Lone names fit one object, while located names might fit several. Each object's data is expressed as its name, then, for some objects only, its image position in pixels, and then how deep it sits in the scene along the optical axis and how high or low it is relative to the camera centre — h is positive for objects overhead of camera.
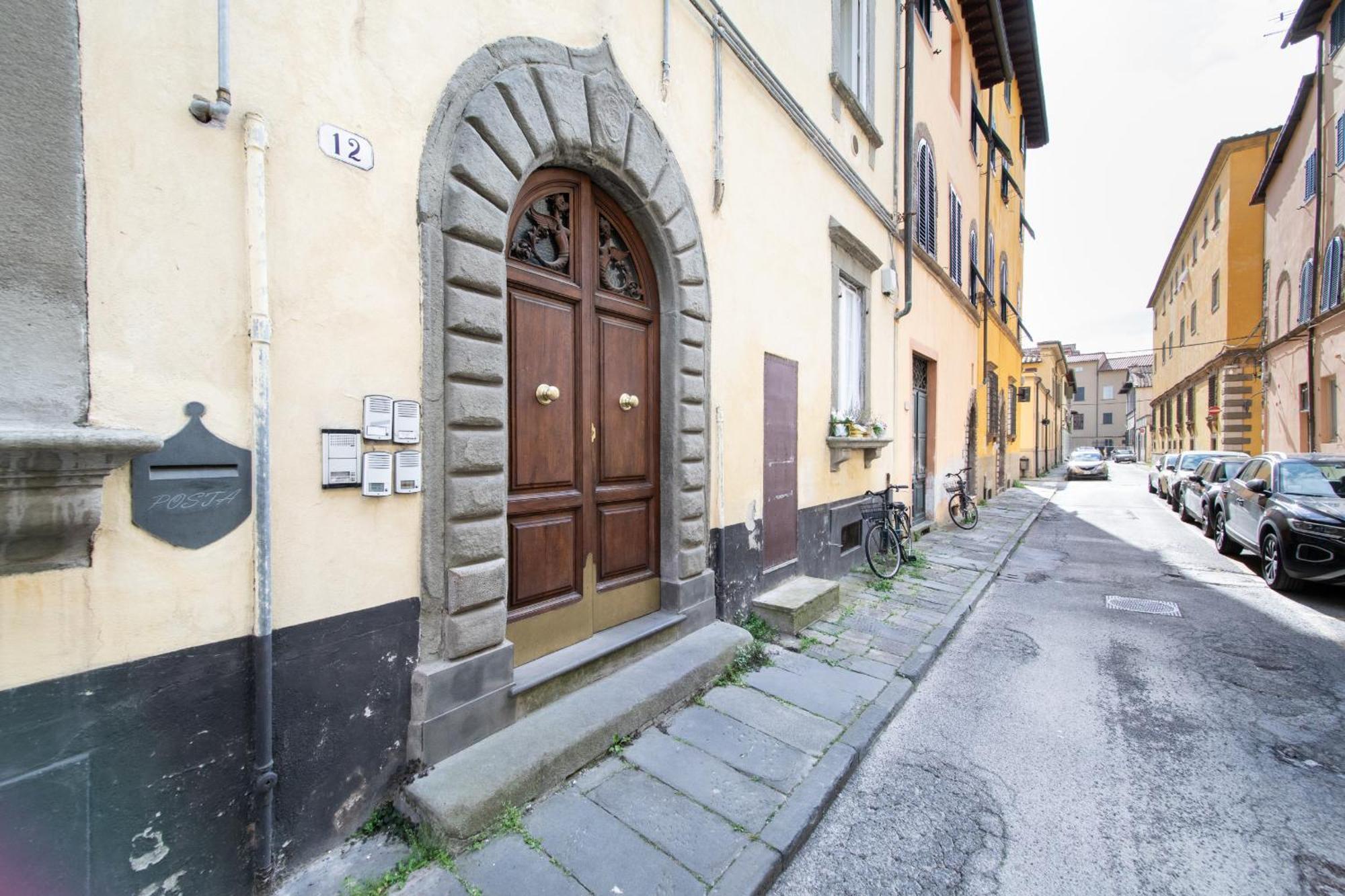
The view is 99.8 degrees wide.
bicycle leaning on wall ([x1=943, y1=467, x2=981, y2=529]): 10.81 -1.22
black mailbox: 1.85 -0.15
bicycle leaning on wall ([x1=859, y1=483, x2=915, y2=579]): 7.01 -1.18
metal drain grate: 5.98 -1.77
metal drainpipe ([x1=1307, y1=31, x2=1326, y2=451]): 13.73 +3.13
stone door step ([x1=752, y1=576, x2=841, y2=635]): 4.77 -1.40
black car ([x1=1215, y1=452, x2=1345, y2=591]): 6.07 -0.88
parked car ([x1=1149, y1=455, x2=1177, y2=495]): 16.83 -0.91
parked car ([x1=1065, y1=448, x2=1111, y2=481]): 25.98 -1.15
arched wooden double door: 3.20 +0.16
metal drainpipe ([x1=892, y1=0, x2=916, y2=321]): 8.16 +4.35
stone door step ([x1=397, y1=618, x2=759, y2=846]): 2.33 -1.45
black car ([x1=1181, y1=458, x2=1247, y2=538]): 10.24 -0.88
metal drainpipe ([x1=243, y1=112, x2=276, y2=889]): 2.04 -0.11
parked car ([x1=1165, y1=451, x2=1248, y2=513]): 14.13 -0.76
